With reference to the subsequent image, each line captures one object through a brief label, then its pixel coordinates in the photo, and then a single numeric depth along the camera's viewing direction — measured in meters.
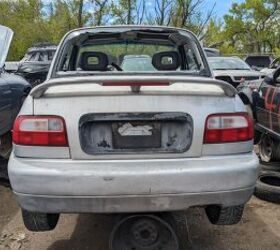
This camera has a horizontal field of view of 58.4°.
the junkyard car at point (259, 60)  11.82
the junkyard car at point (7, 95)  2.93
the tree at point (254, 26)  23.57
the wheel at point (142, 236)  1.73
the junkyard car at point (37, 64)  5.54
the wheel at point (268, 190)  2.53
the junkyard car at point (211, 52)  9.68
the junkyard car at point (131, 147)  1.57
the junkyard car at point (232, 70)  6.42
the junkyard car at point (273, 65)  7.42
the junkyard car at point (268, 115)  2.92
